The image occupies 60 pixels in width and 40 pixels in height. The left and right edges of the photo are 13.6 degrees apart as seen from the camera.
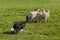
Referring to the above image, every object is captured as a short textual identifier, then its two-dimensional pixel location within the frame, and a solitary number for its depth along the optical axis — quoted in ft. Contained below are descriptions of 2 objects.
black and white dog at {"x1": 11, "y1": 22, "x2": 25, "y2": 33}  45.81
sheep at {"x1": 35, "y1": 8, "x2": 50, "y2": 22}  60.55
